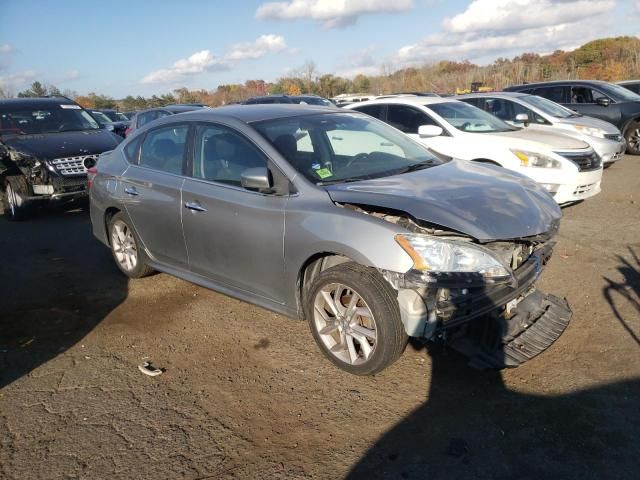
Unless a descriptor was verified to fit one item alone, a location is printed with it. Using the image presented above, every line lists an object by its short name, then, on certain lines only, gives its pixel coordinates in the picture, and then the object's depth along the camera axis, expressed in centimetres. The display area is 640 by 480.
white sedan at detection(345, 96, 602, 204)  679
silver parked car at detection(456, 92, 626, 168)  968
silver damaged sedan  315
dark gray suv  1184
